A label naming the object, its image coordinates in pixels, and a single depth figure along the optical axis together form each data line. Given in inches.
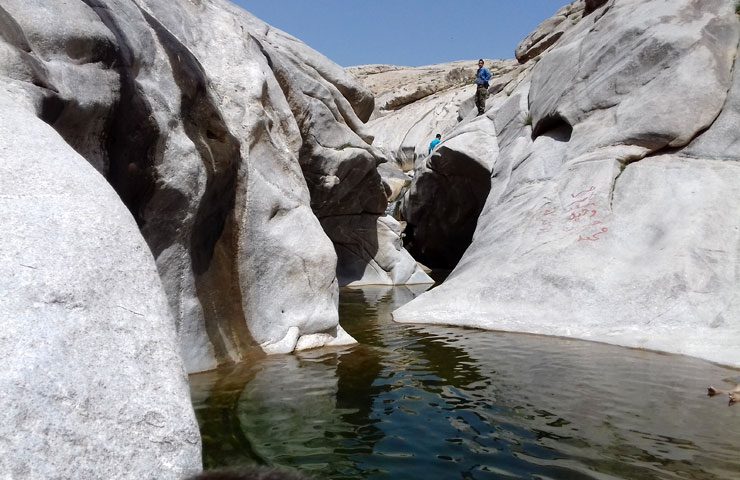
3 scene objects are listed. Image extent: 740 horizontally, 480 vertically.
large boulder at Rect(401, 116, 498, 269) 710.5
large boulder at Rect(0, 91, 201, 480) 106.3
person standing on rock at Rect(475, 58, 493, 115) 896.3
